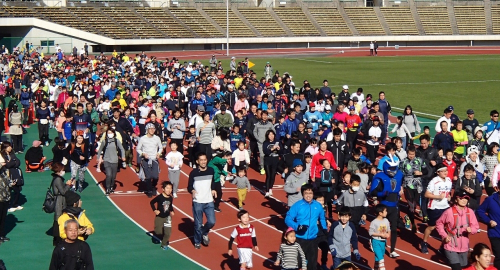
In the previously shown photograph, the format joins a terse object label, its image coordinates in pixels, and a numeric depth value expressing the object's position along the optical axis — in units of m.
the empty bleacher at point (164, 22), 78.21
